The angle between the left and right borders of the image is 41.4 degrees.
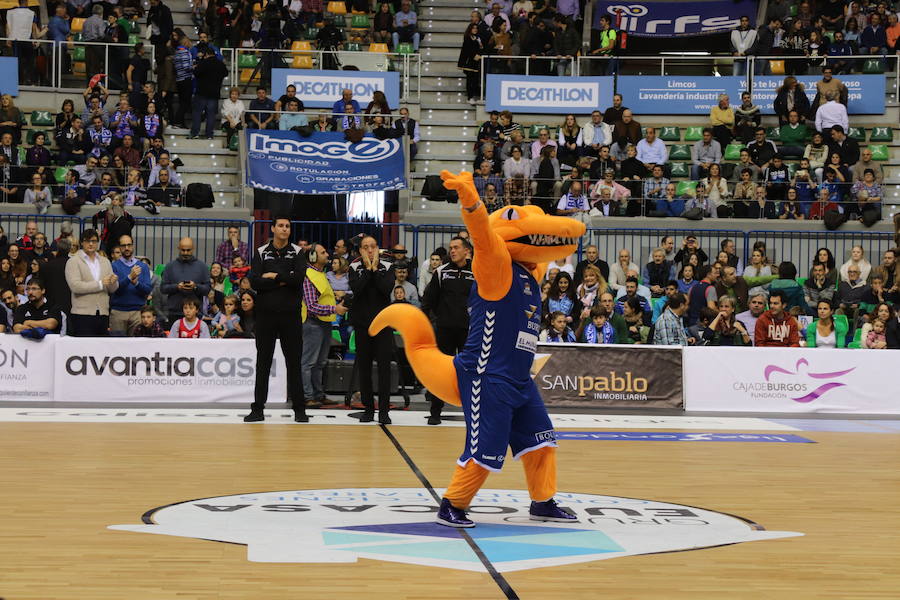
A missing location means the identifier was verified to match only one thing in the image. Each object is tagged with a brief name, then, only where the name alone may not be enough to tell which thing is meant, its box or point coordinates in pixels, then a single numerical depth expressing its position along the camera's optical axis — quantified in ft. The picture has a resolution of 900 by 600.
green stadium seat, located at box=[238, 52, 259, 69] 78.02
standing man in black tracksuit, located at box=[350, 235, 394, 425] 39.50
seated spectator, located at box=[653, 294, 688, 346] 49.93
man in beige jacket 46.80
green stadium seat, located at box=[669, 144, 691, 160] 73.10
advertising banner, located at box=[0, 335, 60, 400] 45.27
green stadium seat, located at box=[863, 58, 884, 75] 77.25
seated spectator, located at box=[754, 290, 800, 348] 49.52
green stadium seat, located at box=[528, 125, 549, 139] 73.56
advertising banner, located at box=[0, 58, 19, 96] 72.74
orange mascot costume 21.89
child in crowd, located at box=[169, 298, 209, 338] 47.37
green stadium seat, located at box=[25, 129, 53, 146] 69.10
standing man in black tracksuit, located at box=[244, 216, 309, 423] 38.58
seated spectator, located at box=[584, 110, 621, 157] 70.18
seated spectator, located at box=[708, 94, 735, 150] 72.18
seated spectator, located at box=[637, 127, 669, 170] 69.92
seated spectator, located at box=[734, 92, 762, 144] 71.82
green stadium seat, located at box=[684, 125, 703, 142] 74.08
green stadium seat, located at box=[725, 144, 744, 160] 71.31
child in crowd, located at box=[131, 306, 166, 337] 48.09
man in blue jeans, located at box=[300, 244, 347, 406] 45.09
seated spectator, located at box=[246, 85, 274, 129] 68.85
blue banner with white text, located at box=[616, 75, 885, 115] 76.02
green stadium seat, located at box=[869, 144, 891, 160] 72.79
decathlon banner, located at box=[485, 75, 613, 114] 75.36
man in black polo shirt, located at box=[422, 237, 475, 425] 38.63
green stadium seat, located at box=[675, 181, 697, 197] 68.39
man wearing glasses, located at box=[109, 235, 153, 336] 49.08
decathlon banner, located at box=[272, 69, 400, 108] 74.49
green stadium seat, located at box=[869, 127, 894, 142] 73.72
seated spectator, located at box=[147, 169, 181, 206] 65.00
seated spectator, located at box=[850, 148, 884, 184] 68.13
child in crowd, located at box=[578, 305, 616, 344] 49.49
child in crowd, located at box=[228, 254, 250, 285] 53.72
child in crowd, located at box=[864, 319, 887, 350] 49.78
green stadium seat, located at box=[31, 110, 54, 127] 71.97
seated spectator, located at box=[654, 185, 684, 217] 66.54
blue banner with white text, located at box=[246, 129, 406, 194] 64.39
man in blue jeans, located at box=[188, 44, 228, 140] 71.46
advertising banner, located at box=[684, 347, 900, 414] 47.34
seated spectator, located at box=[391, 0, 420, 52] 82.79
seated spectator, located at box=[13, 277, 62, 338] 47.01
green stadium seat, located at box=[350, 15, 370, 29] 83.82
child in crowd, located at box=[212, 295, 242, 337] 48.91
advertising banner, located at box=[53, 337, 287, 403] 45.44
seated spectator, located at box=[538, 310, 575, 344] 49.01
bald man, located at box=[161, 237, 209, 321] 50.80
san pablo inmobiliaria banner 47.75
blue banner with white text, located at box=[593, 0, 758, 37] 86.94
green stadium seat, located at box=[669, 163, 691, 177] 71.31
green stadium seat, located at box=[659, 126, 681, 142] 74.59
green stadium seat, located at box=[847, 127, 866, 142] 73.56
